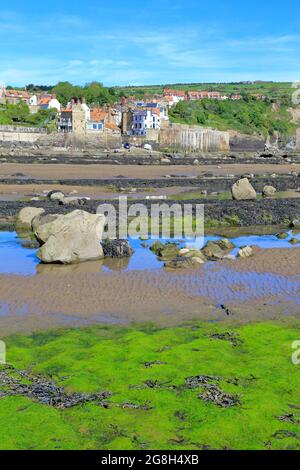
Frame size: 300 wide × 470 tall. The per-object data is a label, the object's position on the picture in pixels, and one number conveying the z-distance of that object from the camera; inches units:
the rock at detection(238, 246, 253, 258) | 756.1
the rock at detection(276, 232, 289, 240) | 928.9
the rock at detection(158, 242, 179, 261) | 753.6
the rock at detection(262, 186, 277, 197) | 1546.5
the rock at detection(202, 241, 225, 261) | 743.1
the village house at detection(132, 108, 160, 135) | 4665.4
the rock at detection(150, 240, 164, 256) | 783.2
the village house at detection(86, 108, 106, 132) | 4201.8
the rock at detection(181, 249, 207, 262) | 724.7
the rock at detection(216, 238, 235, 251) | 814.5
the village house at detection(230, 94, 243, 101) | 7216.0
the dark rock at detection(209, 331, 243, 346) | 447.8
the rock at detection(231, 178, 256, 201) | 1364.4
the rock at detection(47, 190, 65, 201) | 1251.5
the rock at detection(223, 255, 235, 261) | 740.0
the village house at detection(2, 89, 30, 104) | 5217.5
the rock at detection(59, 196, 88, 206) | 1164.5
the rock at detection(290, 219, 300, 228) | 1051.3
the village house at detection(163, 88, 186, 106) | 6566.9
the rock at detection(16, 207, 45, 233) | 952.9
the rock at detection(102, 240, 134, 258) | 746.8
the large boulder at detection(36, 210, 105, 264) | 696.2
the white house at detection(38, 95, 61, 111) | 4958.9
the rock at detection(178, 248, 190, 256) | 748.2
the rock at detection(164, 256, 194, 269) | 693.9
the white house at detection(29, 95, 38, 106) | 5338.6
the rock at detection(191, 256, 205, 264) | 707.4
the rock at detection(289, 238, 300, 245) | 874.5
